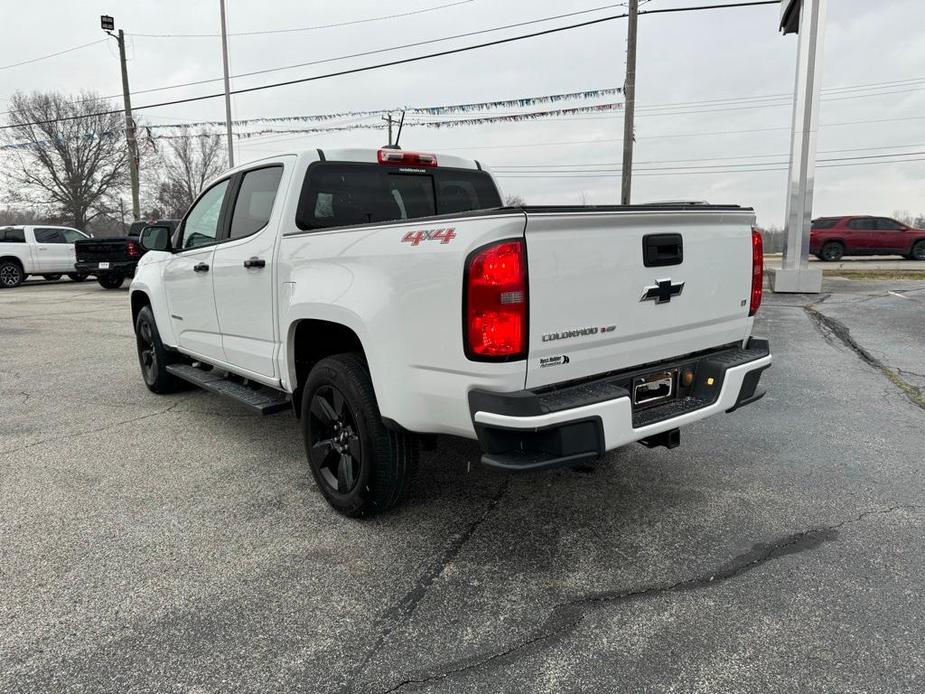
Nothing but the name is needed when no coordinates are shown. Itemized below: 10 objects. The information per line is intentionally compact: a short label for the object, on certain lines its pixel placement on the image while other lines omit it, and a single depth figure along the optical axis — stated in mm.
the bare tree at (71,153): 41281
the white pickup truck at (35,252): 19656
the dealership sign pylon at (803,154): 12984
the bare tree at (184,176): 56844
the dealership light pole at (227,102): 23438
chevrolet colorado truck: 2506
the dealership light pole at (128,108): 27375
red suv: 23312
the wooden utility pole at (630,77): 17438
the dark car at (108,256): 17656
